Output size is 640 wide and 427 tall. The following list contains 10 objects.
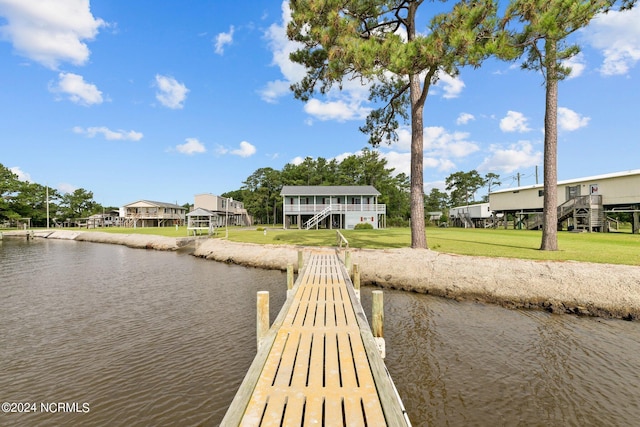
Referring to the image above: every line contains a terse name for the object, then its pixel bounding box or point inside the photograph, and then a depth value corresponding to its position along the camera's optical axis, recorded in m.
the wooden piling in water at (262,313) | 6.21
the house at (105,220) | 67.00
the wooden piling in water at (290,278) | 9.91
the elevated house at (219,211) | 39.10
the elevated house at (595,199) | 27.73
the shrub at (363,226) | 40.16
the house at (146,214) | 63.42
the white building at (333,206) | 43.28
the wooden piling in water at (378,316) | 6.46
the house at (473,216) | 51.03
